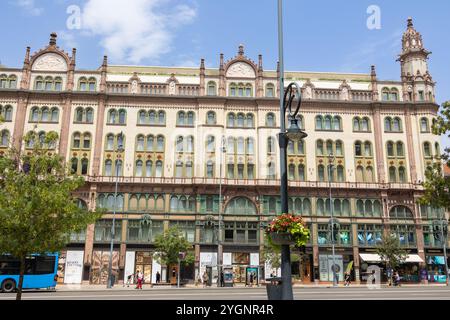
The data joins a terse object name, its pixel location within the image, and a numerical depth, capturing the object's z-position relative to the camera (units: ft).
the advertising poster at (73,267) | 152.46
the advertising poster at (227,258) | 159.94
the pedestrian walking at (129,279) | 147.02
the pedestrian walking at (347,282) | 141.95
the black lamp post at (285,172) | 32.55
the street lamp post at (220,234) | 157.99
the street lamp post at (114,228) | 130.64
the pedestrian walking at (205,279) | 142.27
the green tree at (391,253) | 149.59
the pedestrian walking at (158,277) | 151.64
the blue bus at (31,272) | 107.14
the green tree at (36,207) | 54.54
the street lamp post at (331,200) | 142.89
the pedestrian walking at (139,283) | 124.06
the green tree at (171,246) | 142.00
